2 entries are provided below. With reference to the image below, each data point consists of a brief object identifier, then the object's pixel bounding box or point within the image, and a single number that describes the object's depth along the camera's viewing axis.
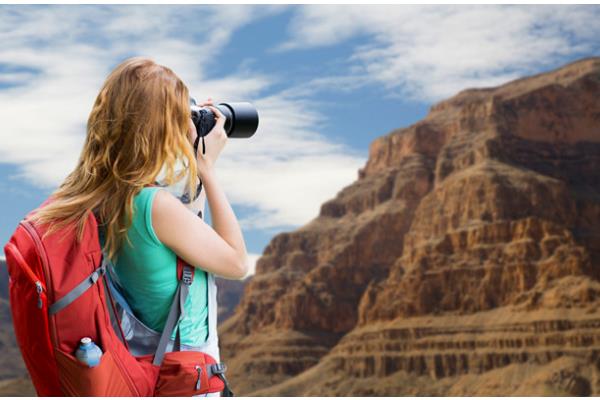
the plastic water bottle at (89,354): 2.13
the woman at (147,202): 2.25
